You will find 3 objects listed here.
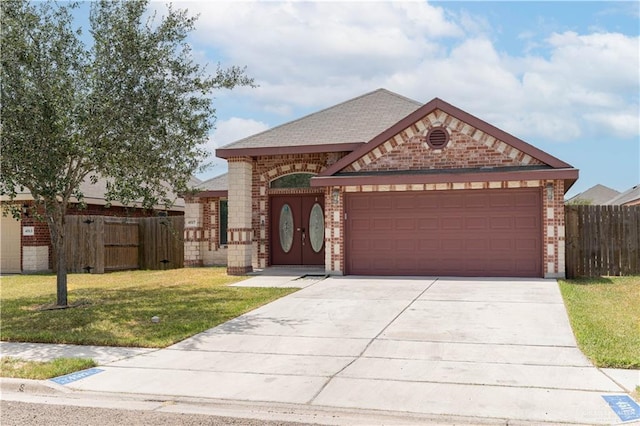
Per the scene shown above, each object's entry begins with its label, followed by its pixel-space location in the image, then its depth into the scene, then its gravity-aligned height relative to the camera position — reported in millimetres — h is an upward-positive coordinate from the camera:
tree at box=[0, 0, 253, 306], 10883 +2309
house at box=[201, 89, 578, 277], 15812 +765
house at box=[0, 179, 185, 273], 22547 -379
